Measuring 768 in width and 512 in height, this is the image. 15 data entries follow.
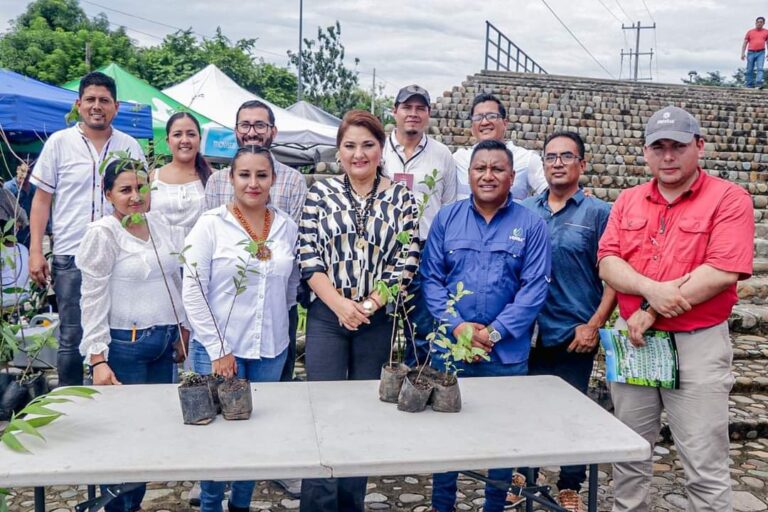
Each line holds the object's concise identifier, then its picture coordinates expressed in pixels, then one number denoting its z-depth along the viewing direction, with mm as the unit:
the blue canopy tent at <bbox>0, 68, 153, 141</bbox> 6492
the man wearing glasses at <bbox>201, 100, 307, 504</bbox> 3516
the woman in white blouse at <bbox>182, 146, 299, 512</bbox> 2859
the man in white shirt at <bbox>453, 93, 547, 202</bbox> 4285
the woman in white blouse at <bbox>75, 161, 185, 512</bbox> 2912
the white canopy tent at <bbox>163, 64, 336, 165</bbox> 10672
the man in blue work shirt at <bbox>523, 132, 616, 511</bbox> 3350
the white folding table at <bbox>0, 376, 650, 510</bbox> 2043
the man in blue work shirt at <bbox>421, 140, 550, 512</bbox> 3088
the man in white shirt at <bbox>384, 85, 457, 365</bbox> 3830
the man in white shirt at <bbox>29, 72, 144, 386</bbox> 3668
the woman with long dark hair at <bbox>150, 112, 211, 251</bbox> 3525
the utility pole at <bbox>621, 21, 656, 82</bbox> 34644
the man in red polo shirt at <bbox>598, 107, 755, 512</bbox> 2693
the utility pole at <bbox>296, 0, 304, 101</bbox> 23622
